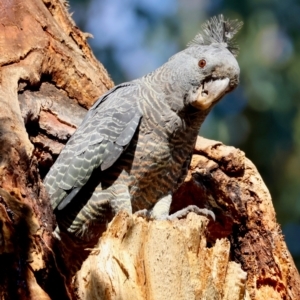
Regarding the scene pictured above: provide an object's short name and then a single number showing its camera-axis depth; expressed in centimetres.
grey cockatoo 946
